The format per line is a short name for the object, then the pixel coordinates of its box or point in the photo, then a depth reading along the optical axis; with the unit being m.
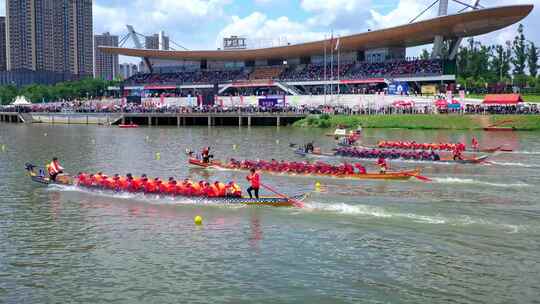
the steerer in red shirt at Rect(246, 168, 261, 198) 25.55
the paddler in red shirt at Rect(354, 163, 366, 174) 31.72
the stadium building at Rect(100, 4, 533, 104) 84.38
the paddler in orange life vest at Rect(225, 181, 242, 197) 24.86
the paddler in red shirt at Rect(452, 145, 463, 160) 37.28
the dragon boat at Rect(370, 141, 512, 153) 43.19
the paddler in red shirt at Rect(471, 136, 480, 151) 43.27
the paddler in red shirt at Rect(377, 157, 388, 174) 31.45
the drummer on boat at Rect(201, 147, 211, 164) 37.75
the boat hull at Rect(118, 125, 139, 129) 84.57
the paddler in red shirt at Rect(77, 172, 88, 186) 28.98
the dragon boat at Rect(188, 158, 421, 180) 31.00
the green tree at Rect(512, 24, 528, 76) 103.13
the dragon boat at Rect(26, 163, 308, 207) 24.33
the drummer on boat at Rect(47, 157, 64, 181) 30.52
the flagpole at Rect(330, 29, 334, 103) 89.76
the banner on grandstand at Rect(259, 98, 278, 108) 93.44
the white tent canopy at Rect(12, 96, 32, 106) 108.56
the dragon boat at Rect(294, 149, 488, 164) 37.22
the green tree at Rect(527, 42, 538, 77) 103.56
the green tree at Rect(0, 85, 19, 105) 153.50
